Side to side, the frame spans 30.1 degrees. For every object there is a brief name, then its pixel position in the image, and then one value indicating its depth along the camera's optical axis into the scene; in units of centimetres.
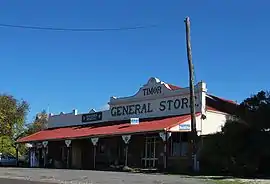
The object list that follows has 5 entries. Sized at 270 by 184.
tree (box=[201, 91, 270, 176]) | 2934
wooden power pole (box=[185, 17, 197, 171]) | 3372
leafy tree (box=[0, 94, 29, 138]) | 6667
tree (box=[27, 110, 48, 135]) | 7484
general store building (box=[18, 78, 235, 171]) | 3772
